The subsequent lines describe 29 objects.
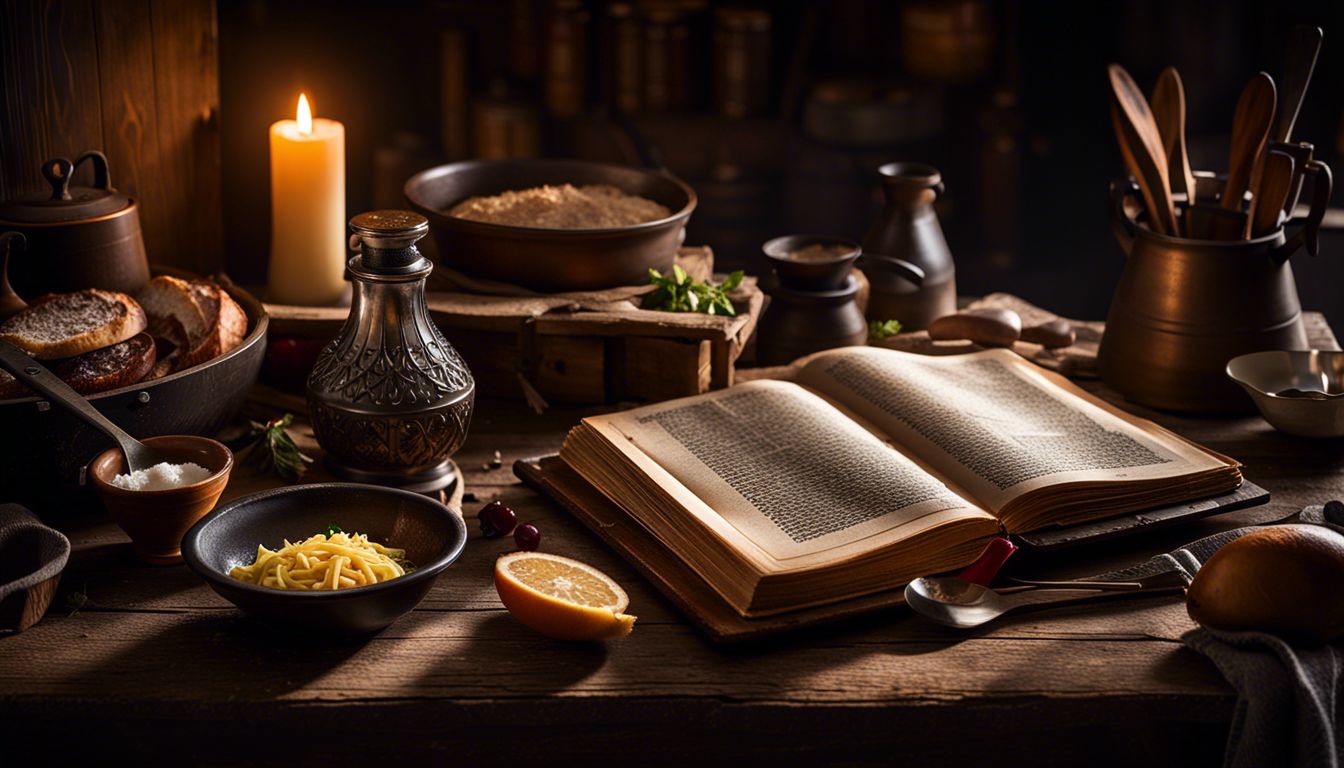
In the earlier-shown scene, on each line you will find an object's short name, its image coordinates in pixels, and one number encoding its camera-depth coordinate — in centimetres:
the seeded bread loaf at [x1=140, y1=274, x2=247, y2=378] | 154
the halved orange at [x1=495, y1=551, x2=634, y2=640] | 121
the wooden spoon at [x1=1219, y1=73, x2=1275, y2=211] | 167
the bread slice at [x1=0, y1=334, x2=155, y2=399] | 142
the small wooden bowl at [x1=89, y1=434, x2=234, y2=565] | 130
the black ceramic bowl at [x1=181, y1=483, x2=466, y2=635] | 117
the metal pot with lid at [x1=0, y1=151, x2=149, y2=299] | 157
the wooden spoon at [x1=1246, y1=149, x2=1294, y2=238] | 166
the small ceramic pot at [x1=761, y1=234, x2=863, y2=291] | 184
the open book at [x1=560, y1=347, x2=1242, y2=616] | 130
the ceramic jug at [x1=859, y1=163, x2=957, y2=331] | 201
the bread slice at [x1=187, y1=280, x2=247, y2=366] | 154
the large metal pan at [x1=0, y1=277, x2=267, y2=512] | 136
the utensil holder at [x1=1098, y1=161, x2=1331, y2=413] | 172
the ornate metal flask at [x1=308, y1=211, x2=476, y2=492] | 143
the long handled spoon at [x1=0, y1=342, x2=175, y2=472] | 134
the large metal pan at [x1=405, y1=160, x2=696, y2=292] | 181
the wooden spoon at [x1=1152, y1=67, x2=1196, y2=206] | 180
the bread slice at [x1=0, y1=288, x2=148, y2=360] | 144
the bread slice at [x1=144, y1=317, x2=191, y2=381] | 153
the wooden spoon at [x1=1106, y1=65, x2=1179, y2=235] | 175
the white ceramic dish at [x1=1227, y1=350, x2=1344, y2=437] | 168
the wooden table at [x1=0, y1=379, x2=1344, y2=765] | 116
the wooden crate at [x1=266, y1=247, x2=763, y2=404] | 175
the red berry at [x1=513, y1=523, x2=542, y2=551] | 142
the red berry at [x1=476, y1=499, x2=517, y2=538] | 145
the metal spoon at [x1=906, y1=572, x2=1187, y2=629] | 128
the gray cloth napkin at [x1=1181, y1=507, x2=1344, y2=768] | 114
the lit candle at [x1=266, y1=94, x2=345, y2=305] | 183
